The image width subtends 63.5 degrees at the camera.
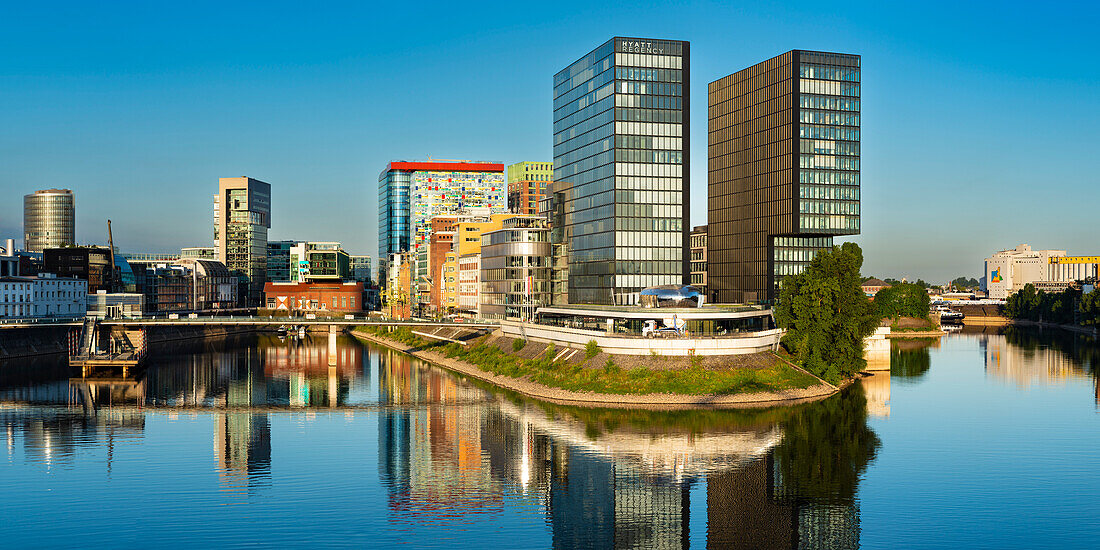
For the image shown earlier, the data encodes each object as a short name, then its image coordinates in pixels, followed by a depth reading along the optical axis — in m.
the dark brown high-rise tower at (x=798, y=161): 176.00
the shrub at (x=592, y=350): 113.31
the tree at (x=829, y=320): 118.44
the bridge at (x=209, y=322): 149.25
